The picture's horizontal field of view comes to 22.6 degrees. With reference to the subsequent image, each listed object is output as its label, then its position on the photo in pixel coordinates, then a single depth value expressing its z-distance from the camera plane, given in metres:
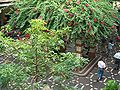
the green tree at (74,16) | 12.29
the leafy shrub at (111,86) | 10.34
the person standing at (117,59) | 13.91
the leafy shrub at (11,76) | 5.94
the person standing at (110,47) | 15.82
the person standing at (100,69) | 12.69
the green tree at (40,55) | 6.24
